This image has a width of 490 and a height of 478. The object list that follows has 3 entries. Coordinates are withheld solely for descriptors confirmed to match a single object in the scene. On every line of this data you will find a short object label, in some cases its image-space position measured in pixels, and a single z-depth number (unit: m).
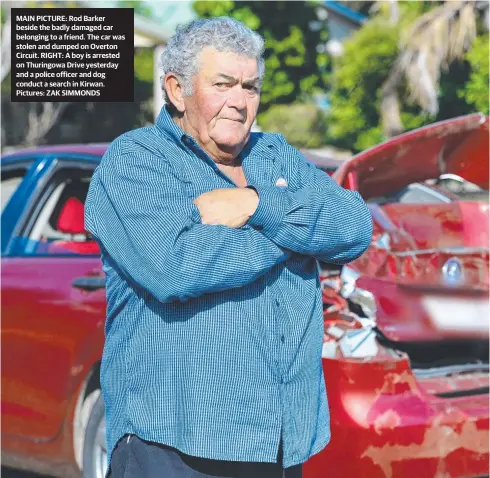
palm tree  17.22
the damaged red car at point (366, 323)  3.43
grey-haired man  2.25
